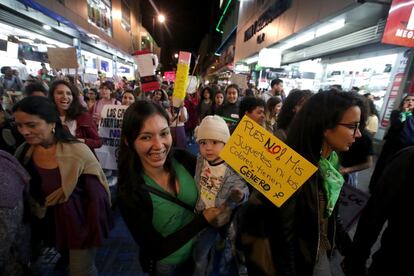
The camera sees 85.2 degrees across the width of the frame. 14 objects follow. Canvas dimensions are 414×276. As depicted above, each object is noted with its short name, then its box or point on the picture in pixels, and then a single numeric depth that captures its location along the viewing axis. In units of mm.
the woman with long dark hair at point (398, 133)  3635
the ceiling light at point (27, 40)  8125
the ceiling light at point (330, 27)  6863
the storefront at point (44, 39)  7227
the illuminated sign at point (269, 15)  10869
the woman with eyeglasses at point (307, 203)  1264
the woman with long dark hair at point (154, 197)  1251
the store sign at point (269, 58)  10383
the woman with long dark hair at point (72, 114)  3045
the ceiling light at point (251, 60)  16891
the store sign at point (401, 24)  4414
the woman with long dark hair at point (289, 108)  2803
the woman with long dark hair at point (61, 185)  1741
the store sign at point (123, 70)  21812
